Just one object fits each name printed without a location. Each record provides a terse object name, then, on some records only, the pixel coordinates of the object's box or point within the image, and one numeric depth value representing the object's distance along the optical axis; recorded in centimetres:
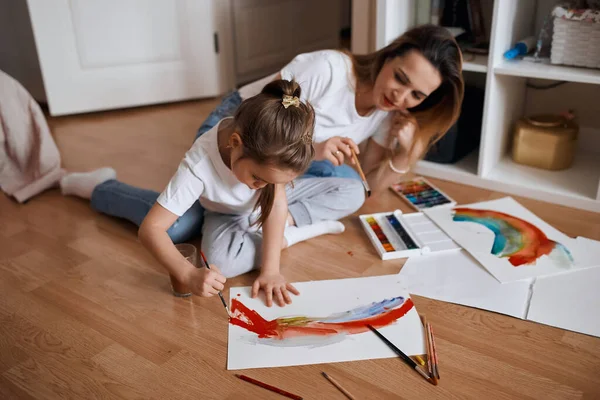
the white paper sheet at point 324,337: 106
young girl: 104
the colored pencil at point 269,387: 97
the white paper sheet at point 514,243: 131
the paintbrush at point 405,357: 102
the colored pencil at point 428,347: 102
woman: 136
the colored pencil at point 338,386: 98
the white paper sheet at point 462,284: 121
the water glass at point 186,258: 124
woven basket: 153
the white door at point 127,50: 231
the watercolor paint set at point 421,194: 163
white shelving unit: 158
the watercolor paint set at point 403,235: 139
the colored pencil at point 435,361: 102
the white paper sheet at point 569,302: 114
